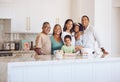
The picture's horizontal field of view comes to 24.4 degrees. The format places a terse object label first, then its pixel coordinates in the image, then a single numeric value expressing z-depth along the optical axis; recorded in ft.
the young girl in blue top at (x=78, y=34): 13.23
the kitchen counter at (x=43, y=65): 9.23
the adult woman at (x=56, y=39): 12.79
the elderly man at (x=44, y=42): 12.74
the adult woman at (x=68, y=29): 12.81
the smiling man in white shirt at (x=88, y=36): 13.23
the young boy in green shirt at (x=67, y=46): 12.21
